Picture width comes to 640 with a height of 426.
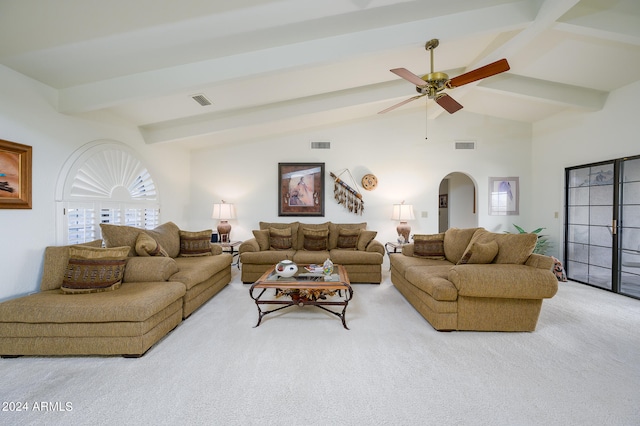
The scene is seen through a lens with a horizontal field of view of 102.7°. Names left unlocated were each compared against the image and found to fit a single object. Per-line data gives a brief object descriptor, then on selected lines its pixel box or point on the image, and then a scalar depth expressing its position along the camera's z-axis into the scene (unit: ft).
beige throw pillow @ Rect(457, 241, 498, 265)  9.37
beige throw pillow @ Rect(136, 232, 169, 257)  9.95
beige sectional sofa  6.61
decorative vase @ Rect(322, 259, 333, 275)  9.92
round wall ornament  17.81
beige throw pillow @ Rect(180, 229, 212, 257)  12.86
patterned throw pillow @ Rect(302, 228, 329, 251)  15.39
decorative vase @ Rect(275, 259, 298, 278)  9.71
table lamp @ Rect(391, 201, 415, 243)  16.31
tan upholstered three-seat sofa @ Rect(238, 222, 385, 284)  13.73
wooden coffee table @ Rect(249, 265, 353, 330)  8.64
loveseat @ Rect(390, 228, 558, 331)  7.92
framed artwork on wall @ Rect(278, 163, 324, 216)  17.94
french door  12.24
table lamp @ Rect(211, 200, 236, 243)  16.34
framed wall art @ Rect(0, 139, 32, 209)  7.93
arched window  9.82
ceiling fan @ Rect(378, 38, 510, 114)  7.74
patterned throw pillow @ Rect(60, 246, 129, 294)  7.79
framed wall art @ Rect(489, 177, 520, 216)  17.90
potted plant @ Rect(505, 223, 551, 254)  16.03
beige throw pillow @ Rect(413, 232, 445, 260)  12.60
